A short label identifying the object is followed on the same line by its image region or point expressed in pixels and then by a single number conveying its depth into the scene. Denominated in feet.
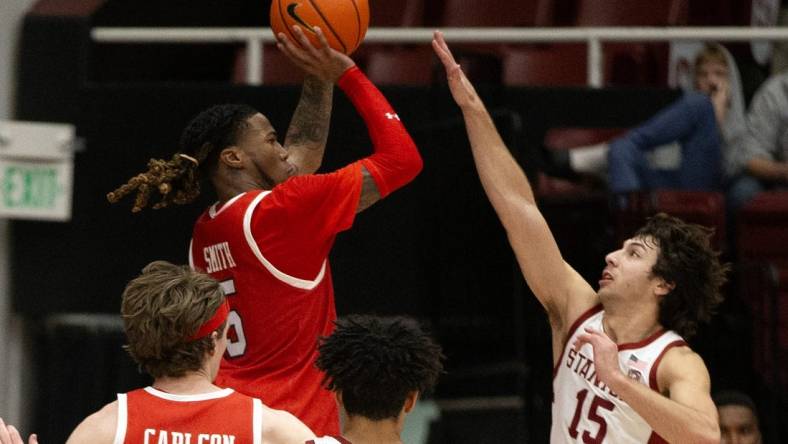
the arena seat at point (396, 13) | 55.84
